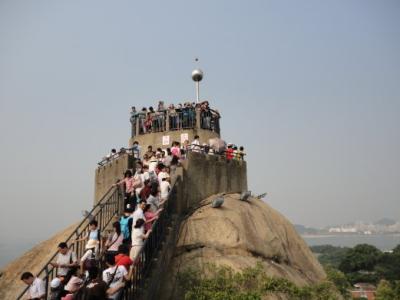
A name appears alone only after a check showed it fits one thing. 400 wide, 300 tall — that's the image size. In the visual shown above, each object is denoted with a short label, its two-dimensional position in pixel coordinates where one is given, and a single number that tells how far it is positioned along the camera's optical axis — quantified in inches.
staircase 342.0
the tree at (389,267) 2869.1
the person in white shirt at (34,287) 337.1
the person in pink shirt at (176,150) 622.8
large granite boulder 495.8
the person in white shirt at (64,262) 368.5
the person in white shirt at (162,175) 515.2
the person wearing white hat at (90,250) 385.9
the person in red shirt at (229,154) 729.6
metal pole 928.2
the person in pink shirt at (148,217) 407.2
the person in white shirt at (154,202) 451.6
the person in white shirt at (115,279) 290.7
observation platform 823.7
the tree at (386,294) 1497.8
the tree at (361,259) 3048.7
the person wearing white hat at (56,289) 338.6
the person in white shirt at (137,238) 364.2
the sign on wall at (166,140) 824.6
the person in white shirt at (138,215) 381.5
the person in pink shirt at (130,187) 496.3
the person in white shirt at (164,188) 497.4
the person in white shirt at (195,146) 642.2
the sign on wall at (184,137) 814.8
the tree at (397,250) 3222.4
